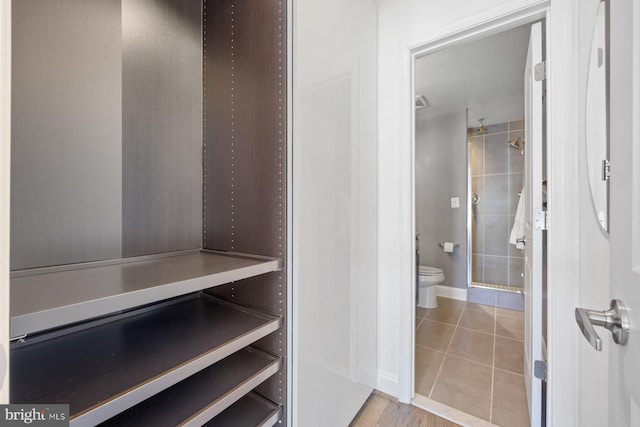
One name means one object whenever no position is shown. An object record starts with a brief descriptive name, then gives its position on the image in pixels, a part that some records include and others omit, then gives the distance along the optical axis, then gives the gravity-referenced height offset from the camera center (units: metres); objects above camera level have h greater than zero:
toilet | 3.03 -0.84
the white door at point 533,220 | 1.27 -0.04
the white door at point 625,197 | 0.42 +0.03
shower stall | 3.28 +0.14
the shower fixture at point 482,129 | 3.50 +1.11
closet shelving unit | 0.61 -0.18
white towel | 2.07 -0.12
